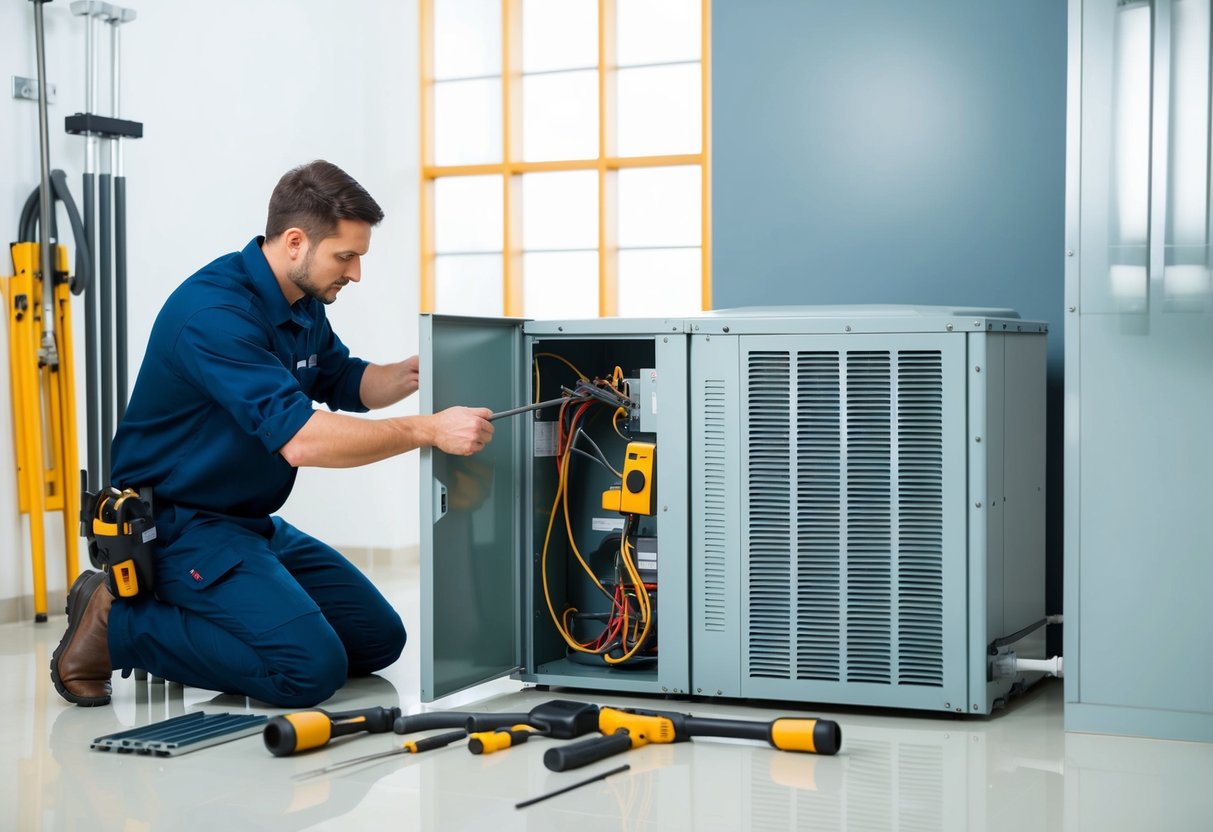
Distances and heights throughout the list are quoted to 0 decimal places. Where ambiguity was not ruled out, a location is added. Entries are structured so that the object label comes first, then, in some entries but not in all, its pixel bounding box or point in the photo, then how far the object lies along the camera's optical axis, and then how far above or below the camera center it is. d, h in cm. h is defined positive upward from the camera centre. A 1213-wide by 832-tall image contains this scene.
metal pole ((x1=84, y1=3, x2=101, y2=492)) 417 +26
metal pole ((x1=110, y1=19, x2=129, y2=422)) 426 +36
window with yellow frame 603 +108
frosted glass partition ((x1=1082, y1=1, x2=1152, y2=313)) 253 +44
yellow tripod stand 411 -9
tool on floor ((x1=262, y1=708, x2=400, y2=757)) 237 -66
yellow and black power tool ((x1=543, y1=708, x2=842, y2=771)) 231 -67
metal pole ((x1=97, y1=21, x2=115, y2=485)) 422 +20
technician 271 -20
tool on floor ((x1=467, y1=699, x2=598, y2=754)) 247 -67
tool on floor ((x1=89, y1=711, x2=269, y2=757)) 244 -70
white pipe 275 -62
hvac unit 267 -28
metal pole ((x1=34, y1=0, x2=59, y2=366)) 407 +51
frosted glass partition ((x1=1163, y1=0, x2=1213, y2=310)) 248 +42
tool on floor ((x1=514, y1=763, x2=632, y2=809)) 209 -70
